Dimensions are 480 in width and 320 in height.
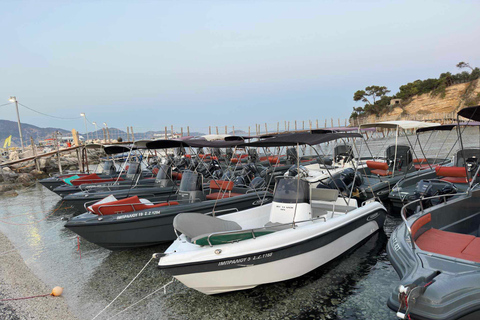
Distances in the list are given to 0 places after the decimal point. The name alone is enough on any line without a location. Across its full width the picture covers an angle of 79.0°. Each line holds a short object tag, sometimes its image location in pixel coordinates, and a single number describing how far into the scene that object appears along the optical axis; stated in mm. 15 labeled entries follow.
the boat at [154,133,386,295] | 3721
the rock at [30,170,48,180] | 22469
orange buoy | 4773
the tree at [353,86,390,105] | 70750
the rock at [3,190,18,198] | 15744
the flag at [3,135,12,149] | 29712
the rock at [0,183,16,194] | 17297
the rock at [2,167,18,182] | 20322
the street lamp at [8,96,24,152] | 26066
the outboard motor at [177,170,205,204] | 7137
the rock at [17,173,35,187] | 19672
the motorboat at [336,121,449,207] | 8328
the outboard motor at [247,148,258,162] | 15265
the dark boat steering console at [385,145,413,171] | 10423
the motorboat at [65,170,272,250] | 5855
